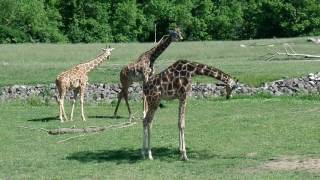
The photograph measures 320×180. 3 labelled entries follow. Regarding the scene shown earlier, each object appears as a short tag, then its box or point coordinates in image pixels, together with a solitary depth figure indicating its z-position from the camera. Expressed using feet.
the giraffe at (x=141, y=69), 70.06
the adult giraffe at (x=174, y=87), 54.90
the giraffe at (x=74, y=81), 79.61
